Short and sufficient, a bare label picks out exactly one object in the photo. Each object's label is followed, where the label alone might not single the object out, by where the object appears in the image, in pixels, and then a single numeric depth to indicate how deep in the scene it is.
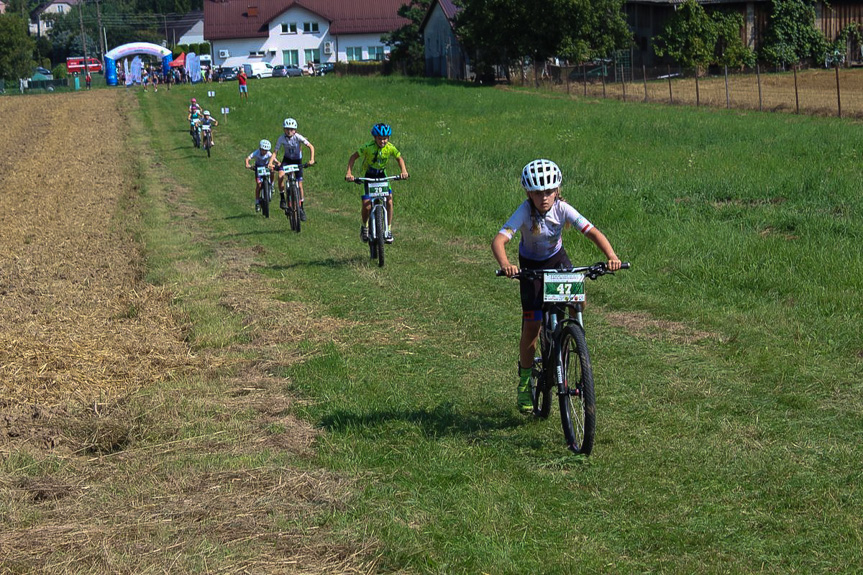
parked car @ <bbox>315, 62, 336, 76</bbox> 88.75
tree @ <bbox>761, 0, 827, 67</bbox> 57.97
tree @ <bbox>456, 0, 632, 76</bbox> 55.97
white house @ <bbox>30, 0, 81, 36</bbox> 176.50
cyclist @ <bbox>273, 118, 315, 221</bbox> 17.38
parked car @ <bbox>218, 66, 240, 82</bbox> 85.81
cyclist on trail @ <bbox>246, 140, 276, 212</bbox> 18.88
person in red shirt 53.36
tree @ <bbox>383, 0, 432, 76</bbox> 77.19
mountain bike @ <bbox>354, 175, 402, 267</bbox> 13.36
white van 91.19
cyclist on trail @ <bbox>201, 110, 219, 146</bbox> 31.53
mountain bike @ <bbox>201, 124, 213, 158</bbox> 31.57
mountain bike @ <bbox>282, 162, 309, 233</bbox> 16.89
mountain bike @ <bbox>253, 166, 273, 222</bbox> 18.73
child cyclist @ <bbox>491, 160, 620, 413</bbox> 6.59
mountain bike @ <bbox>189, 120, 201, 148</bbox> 34.25
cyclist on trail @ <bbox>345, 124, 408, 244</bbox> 13.53
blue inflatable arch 82.06
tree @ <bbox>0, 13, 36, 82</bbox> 94.41
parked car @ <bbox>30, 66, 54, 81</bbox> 103.38
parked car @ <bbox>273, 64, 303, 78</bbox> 91.44
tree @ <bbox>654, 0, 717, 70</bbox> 57.28
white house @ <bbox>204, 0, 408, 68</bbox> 106.75
